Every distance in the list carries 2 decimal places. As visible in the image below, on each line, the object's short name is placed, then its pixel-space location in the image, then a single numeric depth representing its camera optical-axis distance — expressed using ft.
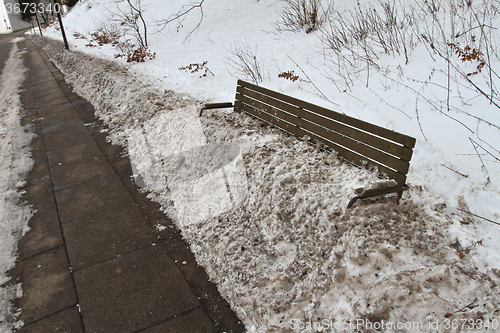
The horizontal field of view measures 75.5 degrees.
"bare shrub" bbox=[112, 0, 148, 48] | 45.85
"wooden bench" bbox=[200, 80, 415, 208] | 10.26
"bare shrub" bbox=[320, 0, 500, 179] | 14.56
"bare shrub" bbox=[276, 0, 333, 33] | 31.73
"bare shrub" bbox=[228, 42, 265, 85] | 25.07
